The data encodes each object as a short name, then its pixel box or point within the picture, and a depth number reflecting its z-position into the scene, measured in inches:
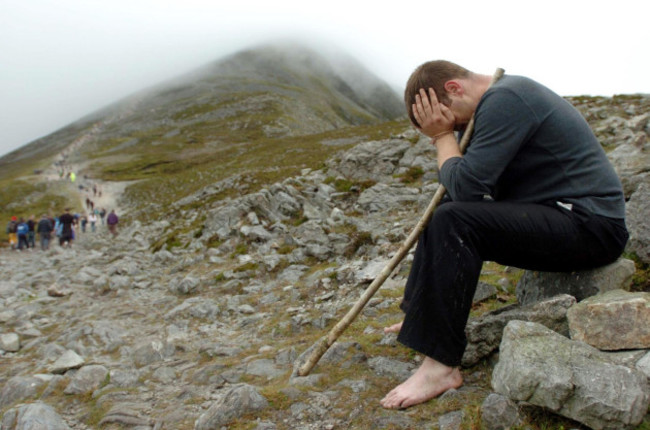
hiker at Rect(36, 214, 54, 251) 1149.5
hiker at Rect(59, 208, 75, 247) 1151.1
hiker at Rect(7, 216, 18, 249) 1268.1
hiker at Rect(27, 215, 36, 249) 1245.1
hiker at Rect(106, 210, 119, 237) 1306.6
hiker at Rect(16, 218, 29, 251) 1202.7
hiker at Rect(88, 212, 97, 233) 1609.3
